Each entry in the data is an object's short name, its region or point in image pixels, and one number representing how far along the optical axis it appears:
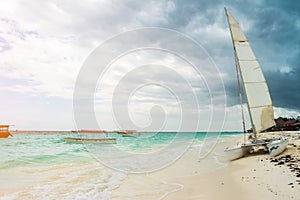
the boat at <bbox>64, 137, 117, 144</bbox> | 42.81
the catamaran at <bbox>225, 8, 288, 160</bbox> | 16.44
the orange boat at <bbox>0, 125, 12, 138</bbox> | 56.41
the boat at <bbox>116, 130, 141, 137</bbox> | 87.69
